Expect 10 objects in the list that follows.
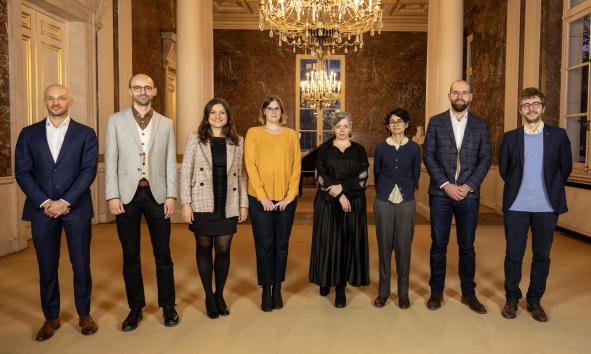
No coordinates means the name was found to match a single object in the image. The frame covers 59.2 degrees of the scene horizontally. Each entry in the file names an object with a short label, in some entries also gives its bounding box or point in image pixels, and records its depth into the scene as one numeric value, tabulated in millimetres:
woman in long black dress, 3760
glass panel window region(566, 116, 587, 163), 6879
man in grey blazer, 3279
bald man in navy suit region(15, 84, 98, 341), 3168
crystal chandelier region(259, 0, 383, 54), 7906
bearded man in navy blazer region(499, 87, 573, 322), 3564
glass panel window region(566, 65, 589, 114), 6854
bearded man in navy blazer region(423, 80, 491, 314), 3729
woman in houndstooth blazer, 3447
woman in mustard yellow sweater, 3631
